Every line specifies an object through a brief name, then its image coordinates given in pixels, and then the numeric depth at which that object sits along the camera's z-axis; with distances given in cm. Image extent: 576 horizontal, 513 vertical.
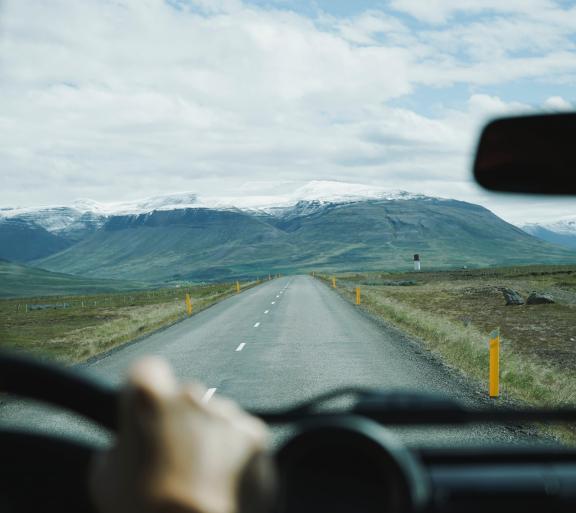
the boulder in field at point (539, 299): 3638
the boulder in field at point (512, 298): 3737
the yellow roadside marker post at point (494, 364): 976
